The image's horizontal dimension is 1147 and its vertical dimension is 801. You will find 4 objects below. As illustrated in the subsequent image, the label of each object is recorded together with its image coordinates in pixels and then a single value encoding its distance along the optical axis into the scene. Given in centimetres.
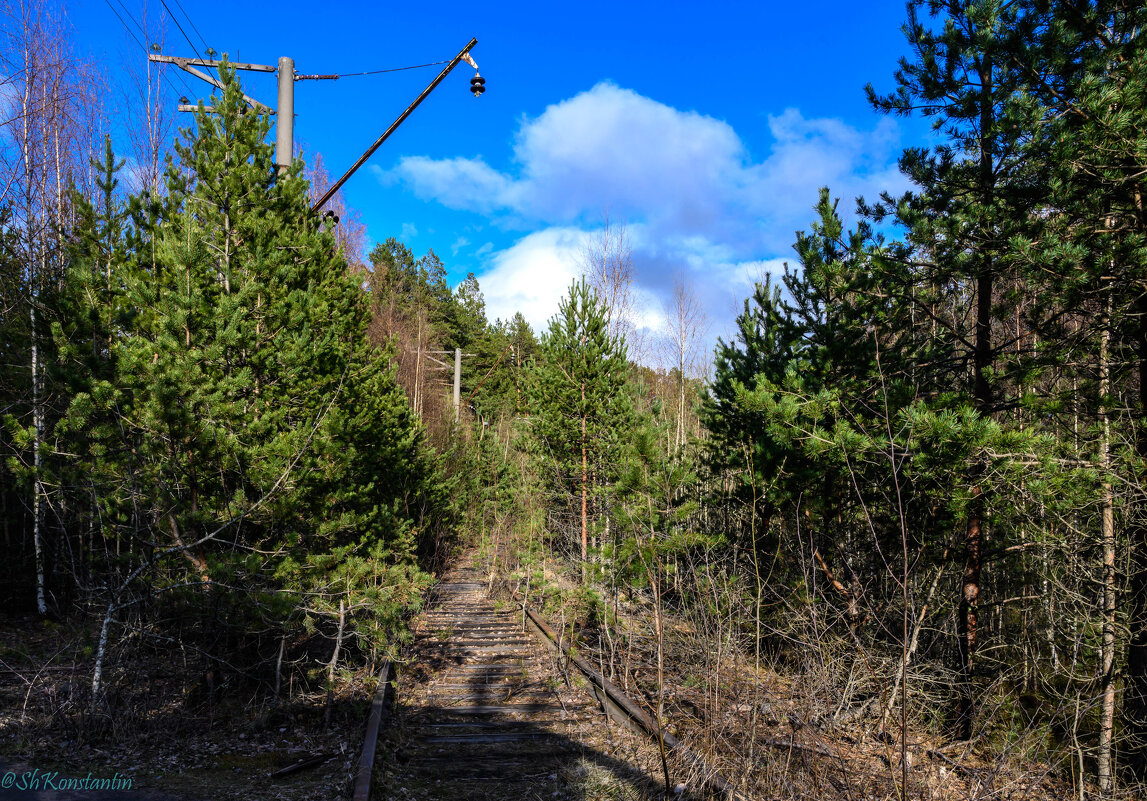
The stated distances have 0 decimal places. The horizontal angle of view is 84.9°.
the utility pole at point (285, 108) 907
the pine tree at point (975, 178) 634
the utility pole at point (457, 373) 3143
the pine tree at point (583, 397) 1516
